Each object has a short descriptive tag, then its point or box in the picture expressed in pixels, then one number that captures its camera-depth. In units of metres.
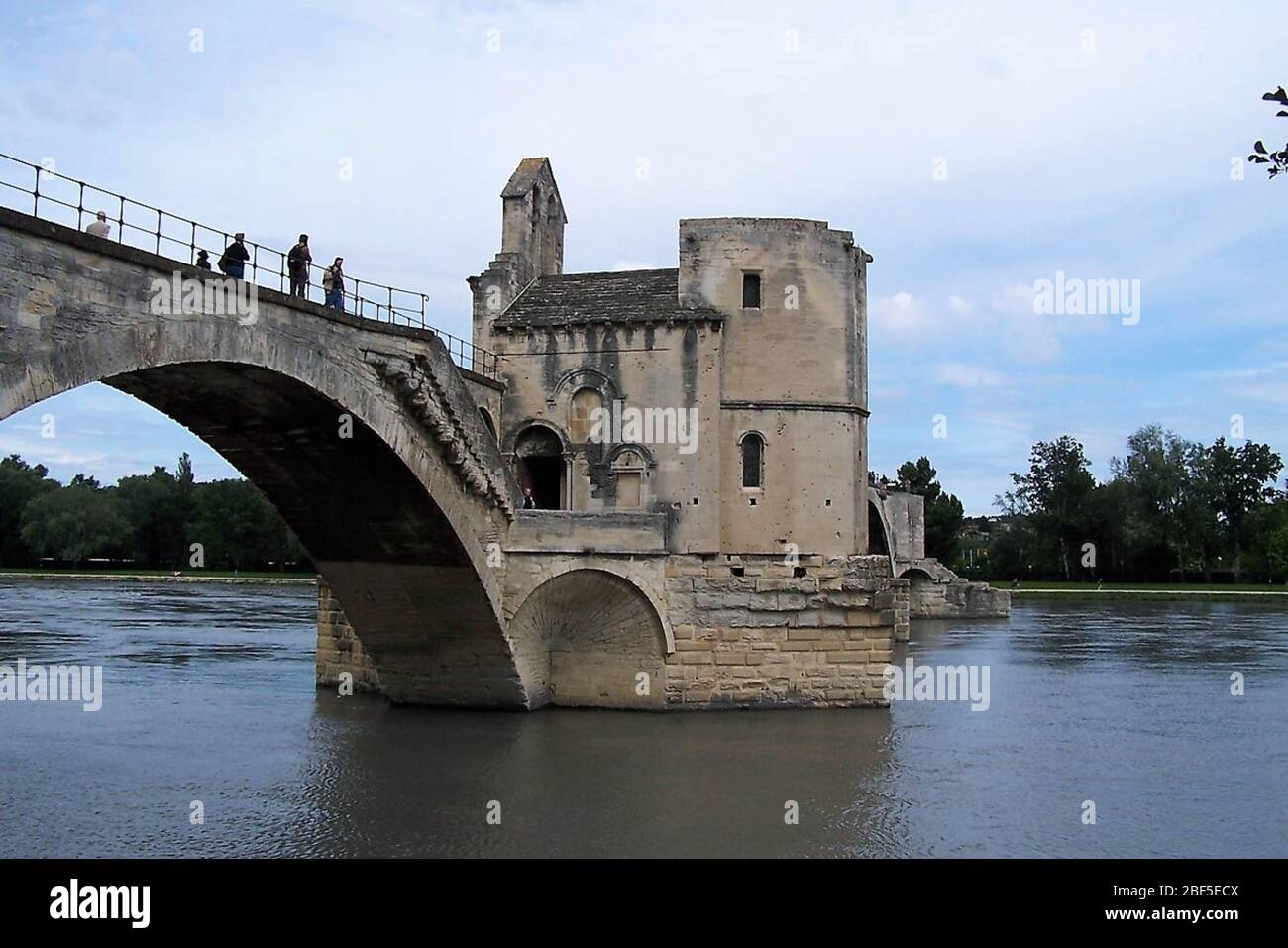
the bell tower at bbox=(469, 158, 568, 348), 28.38
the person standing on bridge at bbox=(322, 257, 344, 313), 20.05
